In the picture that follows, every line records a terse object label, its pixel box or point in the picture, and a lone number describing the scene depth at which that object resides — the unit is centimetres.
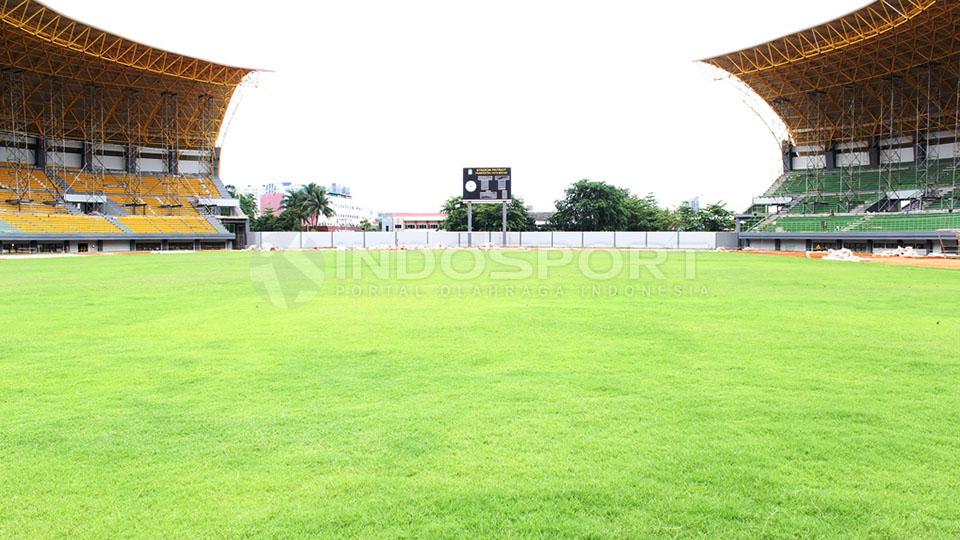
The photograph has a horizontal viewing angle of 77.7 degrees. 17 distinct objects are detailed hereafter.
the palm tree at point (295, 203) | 8638
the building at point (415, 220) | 13062
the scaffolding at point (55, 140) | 5394
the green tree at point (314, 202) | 8556
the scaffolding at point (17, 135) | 5047
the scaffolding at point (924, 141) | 4862
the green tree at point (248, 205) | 9988
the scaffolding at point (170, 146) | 6150
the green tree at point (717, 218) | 7156
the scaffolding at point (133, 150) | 5831
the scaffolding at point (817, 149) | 5814
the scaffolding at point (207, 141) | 6450
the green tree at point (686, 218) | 7344
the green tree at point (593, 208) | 7156
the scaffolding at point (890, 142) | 5128
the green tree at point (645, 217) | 7688
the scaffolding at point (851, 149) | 5472
